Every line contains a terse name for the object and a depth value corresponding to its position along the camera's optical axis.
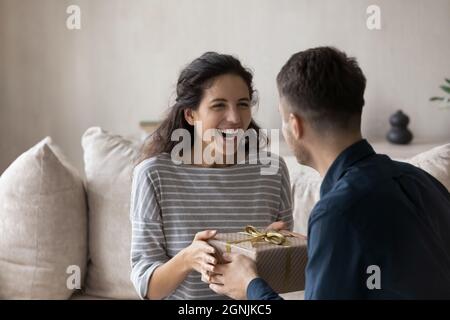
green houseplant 3.29
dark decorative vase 3.29
